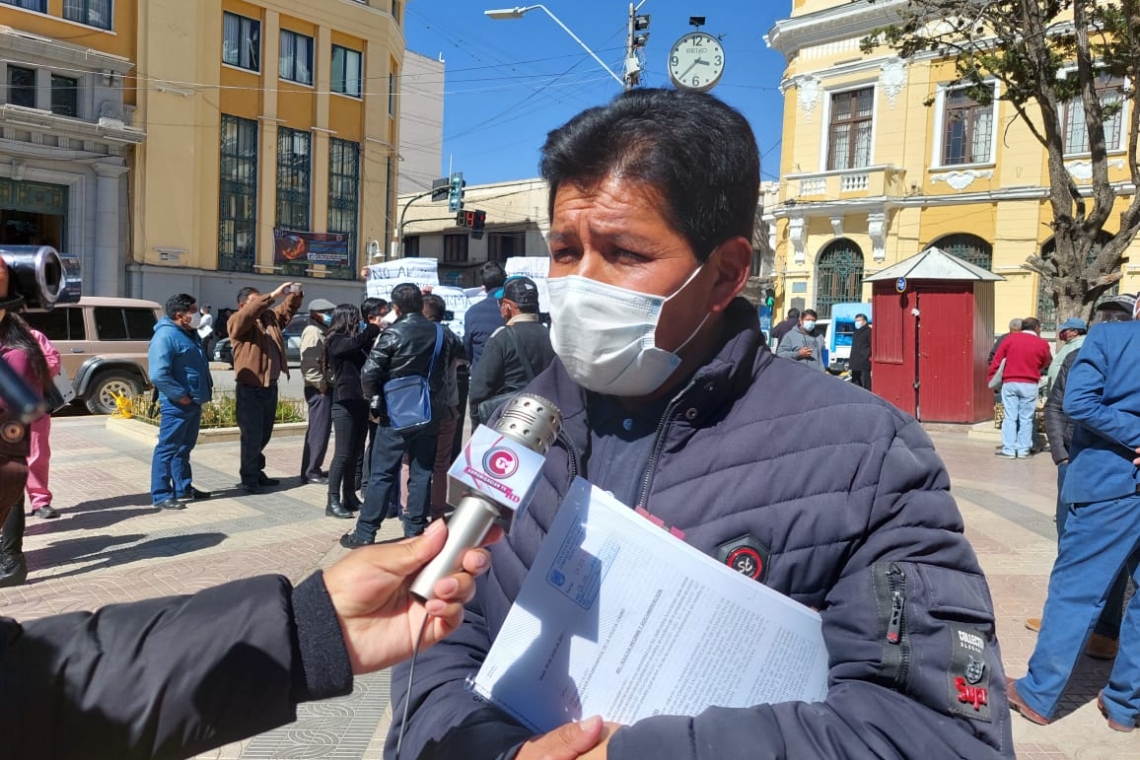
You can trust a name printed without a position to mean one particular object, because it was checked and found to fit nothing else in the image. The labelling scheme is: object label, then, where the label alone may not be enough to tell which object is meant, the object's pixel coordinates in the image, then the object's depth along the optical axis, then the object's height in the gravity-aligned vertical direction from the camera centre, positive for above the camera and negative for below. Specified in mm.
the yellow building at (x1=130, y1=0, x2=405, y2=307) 26484 +5979
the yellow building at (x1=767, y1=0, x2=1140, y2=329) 24516 +5064
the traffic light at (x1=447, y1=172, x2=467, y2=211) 25406 +3854
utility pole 13875 +4702
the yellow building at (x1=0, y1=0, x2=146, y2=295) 23891 +5110
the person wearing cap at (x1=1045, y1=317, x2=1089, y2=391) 8883 +128
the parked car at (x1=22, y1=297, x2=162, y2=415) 13211 -647
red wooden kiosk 14281 +18
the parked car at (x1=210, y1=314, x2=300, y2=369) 22984 -923
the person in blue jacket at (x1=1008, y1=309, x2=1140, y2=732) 3646 -809
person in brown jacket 7934 -496
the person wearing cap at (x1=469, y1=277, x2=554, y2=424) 6160 -291
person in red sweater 11367 -563
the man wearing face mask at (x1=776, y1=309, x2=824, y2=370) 12200 -216
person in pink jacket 6738 -1309
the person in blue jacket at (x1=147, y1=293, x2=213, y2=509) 7316 -705
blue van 22469 -7
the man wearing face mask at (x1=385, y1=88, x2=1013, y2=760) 1251 -246
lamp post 15453 +5687
